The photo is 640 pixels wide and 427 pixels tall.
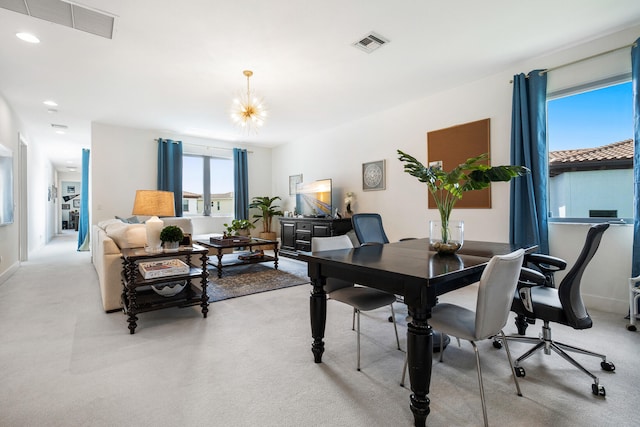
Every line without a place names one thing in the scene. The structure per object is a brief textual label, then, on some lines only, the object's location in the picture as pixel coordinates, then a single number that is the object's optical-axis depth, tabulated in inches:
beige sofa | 118.0
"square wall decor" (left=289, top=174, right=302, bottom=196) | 286.6
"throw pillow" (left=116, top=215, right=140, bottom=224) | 212.4
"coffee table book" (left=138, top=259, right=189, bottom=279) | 105.9
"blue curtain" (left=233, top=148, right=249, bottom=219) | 296.2
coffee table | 178.9
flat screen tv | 235.5
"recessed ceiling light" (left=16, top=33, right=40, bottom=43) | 115.6
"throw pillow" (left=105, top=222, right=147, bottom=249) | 123.0
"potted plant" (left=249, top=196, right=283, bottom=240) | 290.2
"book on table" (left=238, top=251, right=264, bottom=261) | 197.0
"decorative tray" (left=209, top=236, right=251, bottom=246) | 188.7
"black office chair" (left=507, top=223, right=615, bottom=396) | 68.5
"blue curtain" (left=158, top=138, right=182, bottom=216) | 253.9
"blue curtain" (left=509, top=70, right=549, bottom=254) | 130.1
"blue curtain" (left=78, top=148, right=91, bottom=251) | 295.3
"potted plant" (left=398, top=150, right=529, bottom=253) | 82.1
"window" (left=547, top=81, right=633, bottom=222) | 119.0
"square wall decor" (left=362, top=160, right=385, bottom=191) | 209.2
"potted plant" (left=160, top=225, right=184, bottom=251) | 112.5
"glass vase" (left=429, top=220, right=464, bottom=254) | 83.6
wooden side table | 101.6
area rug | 146.6
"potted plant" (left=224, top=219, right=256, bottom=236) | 205.5
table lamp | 110.3
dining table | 55.7
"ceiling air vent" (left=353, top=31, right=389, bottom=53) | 119.0
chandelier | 156.5
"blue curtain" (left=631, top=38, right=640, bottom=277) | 108.1
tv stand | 222.2
